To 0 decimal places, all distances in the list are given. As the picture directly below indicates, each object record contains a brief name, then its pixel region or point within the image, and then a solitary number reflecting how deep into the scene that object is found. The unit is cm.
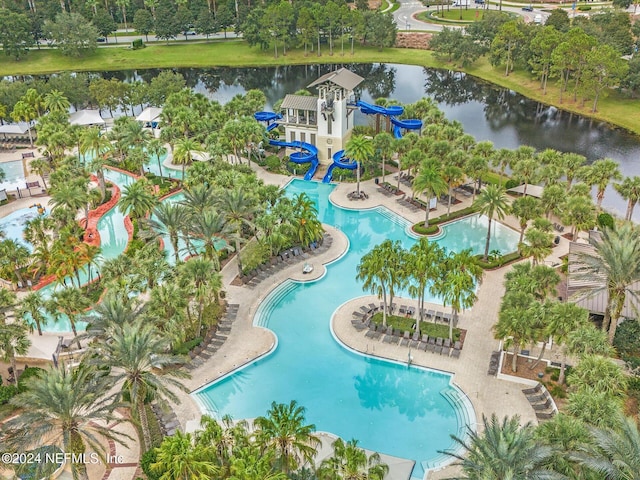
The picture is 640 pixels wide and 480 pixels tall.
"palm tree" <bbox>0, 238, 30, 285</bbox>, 5956
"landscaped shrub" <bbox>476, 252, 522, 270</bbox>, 6438
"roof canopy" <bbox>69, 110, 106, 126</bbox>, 10212
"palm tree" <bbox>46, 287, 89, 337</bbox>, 5041
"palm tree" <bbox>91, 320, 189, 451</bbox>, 3869
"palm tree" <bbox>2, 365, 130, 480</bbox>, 3553
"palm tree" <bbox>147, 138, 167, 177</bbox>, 8144
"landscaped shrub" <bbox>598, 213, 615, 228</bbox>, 6694
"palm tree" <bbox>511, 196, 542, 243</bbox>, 6272
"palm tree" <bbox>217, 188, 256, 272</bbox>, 6144
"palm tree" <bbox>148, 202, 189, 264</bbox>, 5881
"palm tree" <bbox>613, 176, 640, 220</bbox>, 6694
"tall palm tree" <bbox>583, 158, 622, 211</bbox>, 6925
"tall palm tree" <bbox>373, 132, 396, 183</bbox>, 8123
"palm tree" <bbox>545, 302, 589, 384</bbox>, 4525
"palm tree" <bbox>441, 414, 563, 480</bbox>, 3244
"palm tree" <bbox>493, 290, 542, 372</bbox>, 4634
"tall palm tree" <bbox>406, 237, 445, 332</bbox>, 5194
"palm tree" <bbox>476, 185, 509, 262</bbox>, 6212
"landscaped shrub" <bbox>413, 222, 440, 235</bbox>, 7150
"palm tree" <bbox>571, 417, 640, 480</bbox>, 3219
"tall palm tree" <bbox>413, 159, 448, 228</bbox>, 6900
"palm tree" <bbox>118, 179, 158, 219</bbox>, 6719
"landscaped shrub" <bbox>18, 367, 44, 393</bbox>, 4775
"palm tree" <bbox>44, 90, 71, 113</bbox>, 9969
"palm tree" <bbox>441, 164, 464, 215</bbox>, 7100
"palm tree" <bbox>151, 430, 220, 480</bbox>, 3438
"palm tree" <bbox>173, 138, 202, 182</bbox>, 8038
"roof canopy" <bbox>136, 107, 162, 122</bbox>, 10223
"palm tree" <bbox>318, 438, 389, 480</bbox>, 3491
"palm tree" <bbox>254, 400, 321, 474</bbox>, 3662
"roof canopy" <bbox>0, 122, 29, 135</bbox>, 9956
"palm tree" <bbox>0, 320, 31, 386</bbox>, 4653
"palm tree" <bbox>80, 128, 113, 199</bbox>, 8084
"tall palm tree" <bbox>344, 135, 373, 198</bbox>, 7850
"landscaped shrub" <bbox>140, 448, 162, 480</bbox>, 3924
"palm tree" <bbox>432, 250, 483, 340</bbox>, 5059
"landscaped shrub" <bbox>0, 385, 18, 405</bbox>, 4650
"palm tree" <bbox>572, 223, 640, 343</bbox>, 4753
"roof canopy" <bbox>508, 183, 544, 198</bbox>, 7681
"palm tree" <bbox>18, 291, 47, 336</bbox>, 5059
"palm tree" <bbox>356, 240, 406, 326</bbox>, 5306
